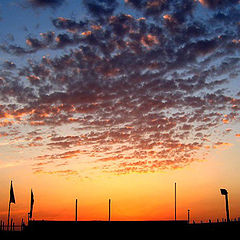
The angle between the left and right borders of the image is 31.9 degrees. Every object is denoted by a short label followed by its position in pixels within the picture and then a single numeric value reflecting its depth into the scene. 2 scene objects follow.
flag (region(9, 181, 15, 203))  61.91
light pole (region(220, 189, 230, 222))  55.81
